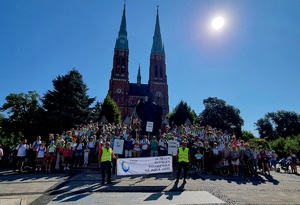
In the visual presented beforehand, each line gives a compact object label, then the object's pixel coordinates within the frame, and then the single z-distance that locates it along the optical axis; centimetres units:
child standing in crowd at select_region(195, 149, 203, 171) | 1259
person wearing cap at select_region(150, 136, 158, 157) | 1312
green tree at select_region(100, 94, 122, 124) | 4959
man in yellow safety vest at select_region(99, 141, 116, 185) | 907
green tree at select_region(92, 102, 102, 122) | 3038
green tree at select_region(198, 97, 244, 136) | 6027
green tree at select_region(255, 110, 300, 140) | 6608
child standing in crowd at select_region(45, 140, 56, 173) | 1241
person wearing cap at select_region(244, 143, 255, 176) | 1275
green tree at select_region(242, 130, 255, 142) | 6427
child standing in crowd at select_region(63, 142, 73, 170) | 1246
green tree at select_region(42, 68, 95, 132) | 2638
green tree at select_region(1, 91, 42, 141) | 2853
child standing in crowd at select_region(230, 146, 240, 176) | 1220
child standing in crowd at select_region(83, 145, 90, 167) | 1299
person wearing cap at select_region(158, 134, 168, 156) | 1347
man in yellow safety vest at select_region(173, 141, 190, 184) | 930
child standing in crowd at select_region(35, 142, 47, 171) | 1232
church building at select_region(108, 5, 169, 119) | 6812
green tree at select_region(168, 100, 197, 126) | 5665
